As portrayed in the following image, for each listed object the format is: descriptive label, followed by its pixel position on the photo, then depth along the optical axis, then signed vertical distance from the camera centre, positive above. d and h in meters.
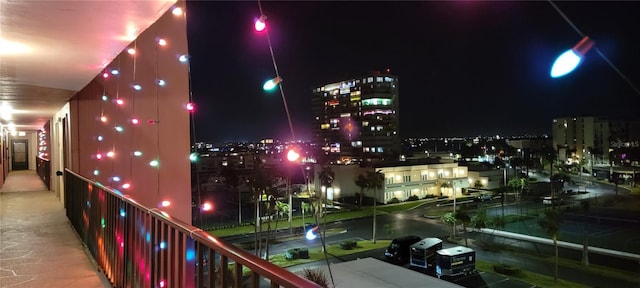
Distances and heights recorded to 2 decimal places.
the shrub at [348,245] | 21.47 -5.50
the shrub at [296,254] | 19.42 -5.35
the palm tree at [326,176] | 33.66 -2.76
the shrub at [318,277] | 12.18 -4.18
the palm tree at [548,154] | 51.57 -2.00
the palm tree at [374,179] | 33.00 -2.99
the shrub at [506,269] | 17.33 -5.71
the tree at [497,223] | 24.38 -5.19
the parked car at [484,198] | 36.63 -5.33
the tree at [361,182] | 32.84 -3.23
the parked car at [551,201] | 35.05 -5.52
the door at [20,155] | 18.69 -0.19
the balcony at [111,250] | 1.32 -0.68
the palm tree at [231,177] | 36.54 -2.93
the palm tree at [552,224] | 19.58 -4.18
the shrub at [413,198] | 37.22 -5.21
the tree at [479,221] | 24.36 -4.97
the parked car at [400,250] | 19.70 -5.40
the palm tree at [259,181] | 24.80 -2.21
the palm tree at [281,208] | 28.39 -4.56
